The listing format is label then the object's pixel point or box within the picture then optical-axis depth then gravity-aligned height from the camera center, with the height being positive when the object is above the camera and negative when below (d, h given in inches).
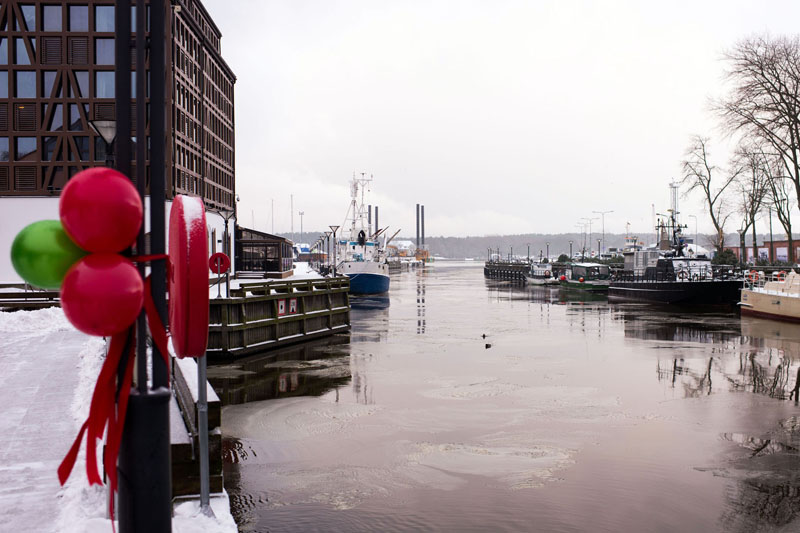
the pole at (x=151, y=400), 181.5 -34.9
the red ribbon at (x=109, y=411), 175.9 -36.6
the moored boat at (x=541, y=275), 3401.6 -80.5
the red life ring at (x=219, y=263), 646.5 -3.2
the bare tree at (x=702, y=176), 2849.4 +322.1
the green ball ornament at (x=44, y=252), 168.7 +1.9
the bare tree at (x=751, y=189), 2386.8 +253.8
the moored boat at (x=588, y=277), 2805.1 -84.0
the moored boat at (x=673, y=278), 2030.0 -61.4
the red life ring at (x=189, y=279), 222.1 -5.9
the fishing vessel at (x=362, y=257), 2613.2 +7.6
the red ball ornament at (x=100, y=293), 160.7 -7.4
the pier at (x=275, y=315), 896.9 -77.3
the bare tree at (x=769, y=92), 1608.0 +369.9
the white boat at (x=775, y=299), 1430.9 -87.2
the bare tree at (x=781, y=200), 2409.0 +199.2
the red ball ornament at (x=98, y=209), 159.5 +11.2
